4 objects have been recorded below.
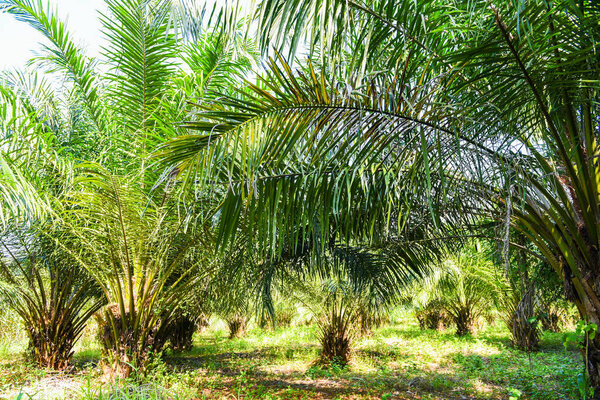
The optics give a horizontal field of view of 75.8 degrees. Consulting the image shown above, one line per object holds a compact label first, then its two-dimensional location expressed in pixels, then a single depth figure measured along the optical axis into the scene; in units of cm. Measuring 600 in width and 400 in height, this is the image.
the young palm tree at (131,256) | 458
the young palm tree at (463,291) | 1045
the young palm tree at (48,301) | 696
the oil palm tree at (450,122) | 230
